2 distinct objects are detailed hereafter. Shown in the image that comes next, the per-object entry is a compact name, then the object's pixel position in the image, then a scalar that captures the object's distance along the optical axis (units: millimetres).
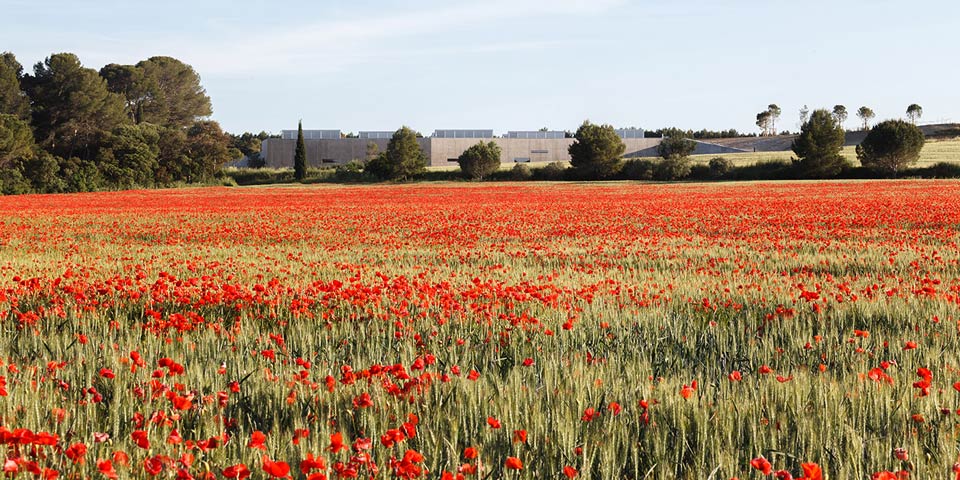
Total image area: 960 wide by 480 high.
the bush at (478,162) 93562
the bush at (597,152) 92062
